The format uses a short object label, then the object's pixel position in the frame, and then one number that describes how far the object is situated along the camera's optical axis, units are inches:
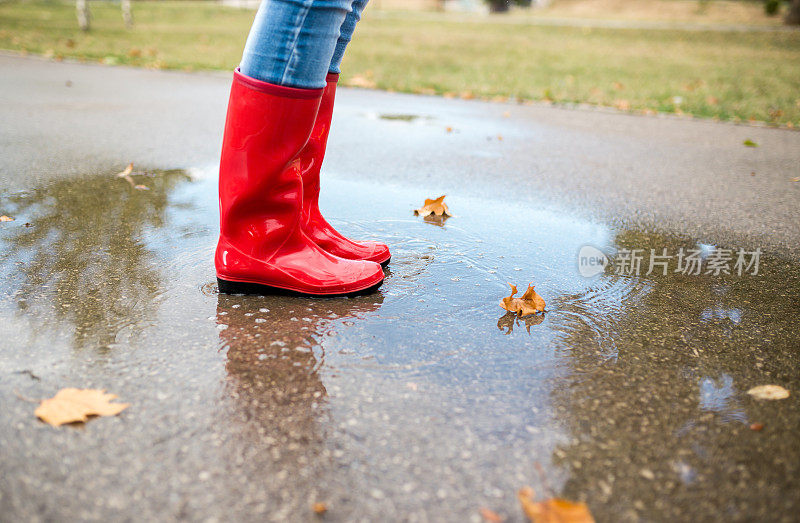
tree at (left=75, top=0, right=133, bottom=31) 493.7
